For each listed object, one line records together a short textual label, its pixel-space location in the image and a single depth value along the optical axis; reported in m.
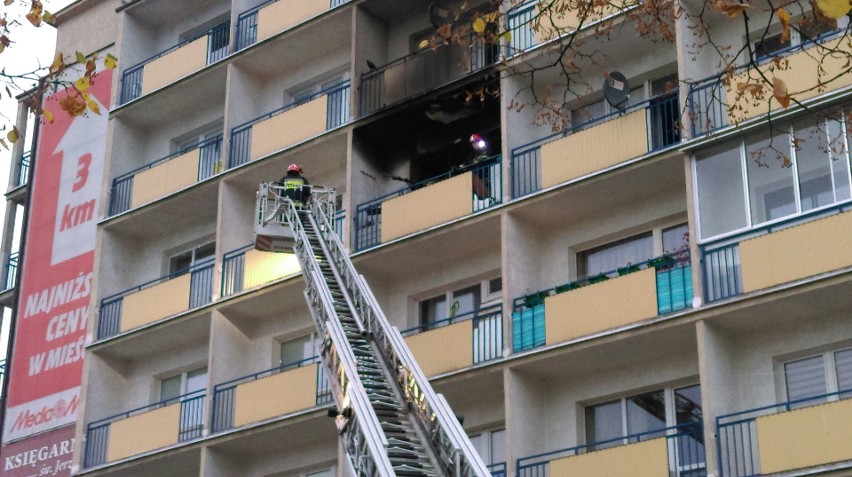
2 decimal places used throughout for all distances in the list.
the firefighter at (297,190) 26.03
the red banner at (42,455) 31.42
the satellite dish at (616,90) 23.89
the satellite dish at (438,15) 27.12
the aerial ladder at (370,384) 16.61
